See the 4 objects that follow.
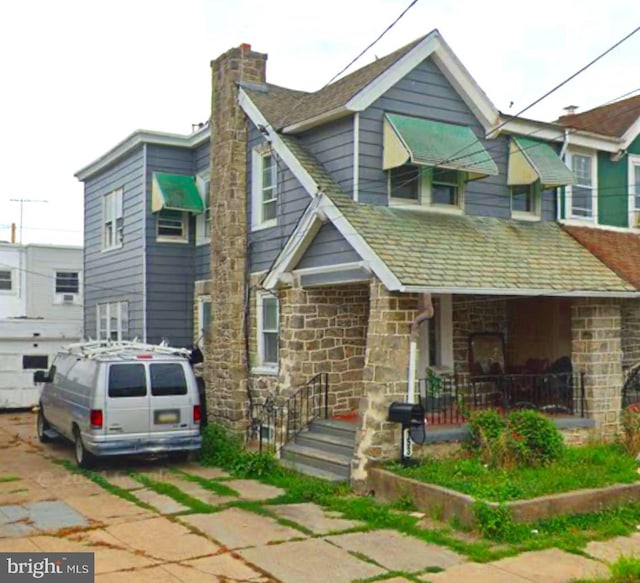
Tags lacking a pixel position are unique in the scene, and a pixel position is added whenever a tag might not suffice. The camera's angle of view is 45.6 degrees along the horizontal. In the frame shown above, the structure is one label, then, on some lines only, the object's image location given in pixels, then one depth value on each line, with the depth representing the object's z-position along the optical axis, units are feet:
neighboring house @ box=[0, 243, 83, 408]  97.60
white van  40.88
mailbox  34.88
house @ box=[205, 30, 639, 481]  37.88
